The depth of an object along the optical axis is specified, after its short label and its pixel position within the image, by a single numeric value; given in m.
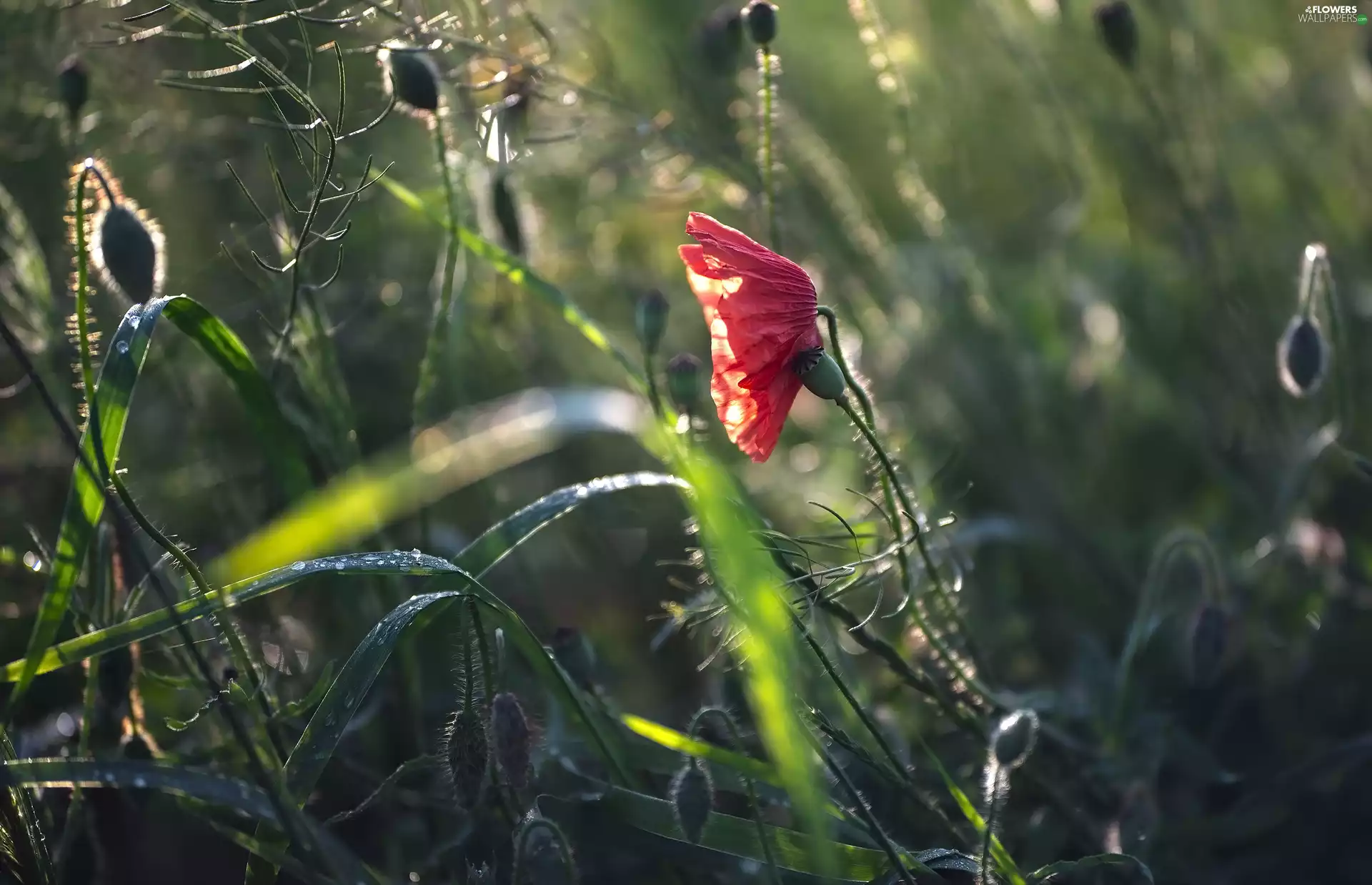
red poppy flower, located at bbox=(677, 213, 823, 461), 0.61
